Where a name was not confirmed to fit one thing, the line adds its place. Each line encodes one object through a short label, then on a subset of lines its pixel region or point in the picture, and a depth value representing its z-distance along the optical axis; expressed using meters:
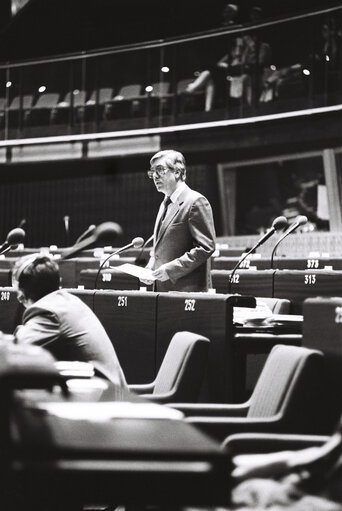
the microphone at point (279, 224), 9.69
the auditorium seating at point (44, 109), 25.12
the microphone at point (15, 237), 9.26
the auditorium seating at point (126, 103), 23.69
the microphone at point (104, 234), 5.16
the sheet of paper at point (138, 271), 8.56
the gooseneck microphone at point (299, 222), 10.48
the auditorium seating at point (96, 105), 24.31
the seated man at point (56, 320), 5.68
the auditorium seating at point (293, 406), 5.01
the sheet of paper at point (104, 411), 3.66
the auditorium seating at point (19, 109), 25.51
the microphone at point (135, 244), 10.97
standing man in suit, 8.77
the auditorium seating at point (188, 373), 6.12
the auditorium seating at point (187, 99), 22.42
